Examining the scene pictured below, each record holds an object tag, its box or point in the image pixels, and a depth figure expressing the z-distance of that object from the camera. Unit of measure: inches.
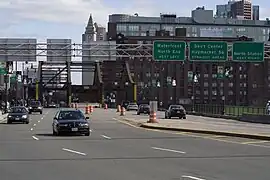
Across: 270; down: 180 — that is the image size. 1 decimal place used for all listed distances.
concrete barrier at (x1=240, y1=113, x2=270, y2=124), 2164.4
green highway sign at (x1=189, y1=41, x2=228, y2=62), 2190.7
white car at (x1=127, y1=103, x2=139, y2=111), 3917.3
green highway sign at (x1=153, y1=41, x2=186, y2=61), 2193.7
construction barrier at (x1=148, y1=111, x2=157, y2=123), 1762.6
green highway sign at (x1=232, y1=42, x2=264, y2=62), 2159.2
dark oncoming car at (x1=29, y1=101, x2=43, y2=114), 3206.2
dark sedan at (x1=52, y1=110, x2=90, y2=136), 1224.2
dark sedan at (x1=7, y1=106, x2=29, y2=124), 1943.9
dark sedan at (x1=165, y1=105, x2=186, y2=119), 2446.2
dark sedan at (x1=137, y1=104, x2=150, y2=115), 3011.8
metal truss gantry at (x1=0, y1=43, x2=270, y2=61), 2411.4
